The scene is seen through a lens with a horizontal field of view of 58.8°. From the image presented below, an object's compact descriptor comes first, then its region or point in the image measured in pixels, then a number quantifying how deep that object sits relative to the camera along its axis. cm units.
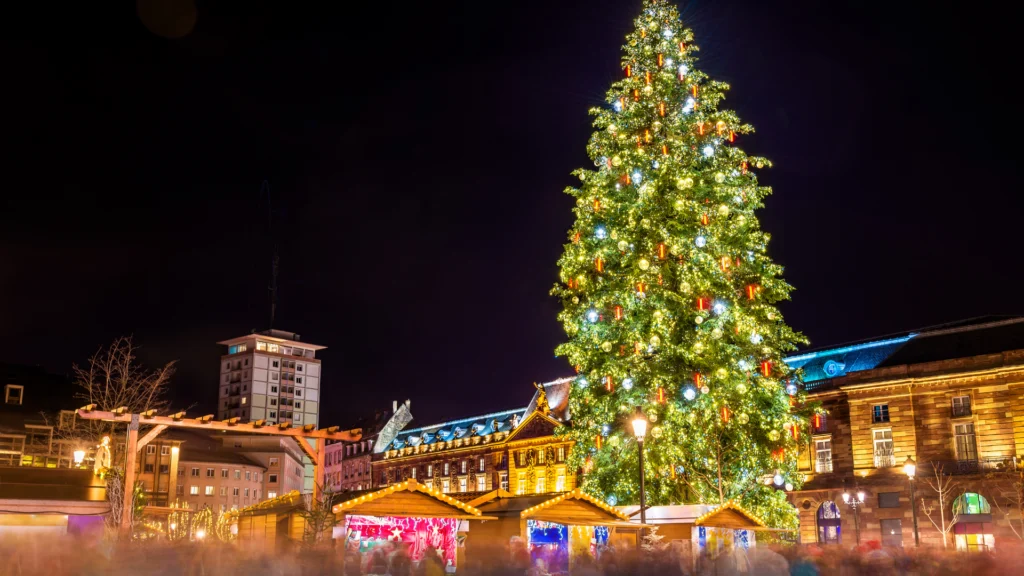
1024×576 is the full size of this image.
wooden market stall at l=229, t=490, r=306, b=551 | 3247
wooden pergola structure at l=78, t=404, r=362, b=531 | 2838
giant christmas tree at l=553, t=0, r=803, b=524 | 2870
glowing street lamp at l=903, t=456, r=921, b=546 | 3228
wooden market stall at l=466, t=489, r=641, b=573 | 2252
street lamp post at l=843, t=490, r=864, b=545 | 5472
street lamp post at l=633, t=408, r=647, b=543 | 2173
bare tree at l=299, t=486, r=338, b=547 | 2772
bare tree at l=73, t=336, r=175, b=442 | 3976
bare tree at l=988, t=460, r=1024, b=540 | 4869
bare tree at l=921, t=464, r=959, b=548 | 5147
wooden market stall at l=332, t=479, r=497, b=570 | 2016
